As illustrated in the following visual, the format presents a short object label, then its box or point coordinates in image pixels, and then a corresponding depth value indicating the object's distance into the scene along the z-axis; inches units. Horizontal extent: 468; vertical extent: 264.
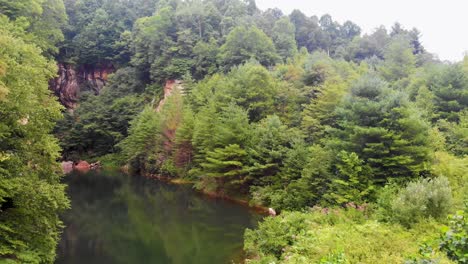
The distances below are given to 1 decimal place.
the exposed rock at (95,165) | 1975.0
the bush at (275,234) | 562.9
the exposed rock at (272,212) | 936.9
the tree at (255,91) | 1314.0
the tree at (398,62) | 1550.2
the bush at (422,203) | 514.9
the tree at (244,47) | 1824.6
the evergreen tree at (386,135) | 732.0
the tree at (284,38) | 2062.0
